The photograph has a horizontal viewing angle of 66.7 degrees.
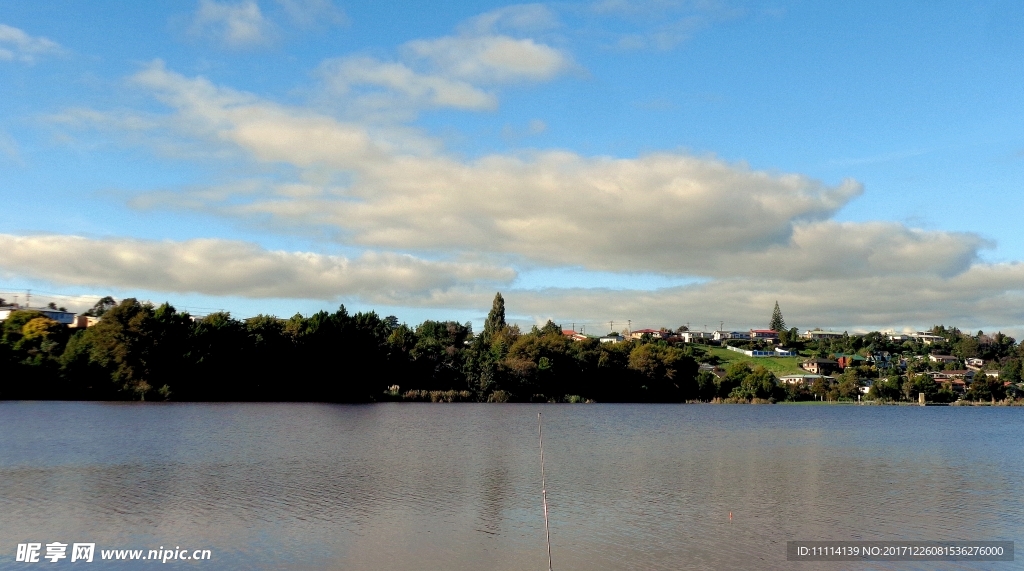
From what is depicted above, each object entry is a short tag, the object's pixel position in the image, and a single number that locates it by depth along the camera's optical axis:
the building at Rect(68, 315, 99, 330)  123.69
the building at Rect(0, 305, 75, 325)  147.32
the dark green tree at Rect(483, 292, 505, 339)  170.50
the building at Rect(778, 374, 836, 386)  170.81
